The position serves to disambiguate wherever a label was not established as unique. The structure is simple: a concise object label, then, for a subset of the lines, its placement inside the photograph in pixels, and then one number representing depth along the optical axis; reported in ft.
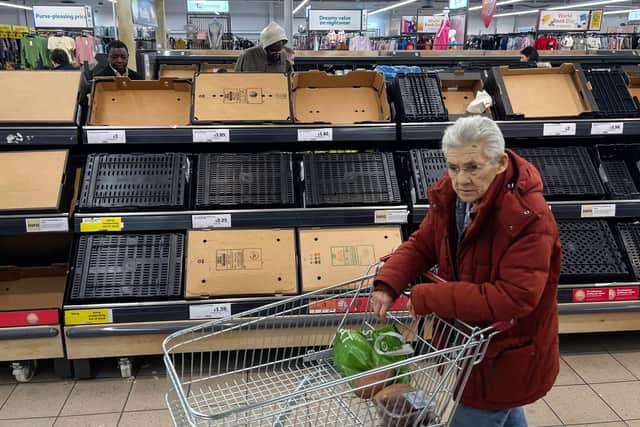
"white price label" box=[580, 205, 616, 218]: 10.31
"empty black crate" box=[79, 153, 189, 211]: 9.47
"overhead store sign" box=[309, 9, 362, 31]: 39.32
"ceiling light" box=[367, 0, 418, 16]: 66.49
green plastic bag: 5.14
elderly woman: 4.61
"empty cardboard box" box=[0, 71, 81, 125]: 9.56
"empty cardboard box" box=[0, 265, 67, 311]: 9.98
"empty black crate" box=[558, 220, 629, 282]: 10.08
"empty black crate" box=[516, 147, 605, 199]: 10.37
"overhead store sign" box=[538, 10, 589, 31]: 36.42
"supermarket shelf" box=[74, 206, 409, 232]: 9.41
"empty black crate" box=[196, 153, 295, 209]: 9.77
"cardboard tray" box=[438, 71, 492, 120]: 11.71
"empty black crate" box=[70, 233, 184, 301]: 9.18
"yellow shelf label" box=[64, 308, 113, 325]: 9.02
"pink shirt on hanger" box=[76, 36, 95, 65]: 33.04
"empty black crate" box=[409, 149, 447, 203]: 10.00
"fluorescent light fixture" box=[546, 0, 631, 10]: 56.36
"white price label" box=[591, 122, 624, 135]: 10.59
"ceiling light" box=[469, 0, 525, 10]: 63.13
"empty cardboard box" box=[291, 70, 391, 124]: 10.91
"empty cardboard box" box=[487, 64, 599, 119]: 10.82
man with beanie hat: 13.75
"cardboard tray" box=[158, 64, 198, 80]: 21.27
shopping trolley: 4.50
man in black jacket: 15.95
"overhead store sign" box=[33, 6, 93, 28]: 33.04
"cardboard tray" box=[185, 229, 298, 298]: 9.40
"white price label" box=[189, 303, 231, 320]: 9.24
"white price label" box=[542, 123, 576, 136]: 10.51
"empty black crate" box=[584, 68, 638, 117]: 10.88
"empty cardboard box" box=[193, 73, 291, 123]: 10.17
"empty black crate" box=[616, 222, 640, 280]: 10.30
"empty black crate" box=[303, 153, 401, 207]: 9.95
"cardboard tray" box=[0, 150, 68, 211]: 9.12
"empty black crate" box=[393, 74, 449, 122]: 10.41
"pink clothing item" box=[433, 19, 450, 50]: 34.73
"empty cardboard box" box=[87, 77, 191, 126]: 10.36
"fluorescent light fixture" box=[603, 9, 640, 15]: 67.35
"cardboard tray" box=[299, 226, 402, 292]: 9.71
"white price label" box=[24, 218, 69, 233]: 9.09
